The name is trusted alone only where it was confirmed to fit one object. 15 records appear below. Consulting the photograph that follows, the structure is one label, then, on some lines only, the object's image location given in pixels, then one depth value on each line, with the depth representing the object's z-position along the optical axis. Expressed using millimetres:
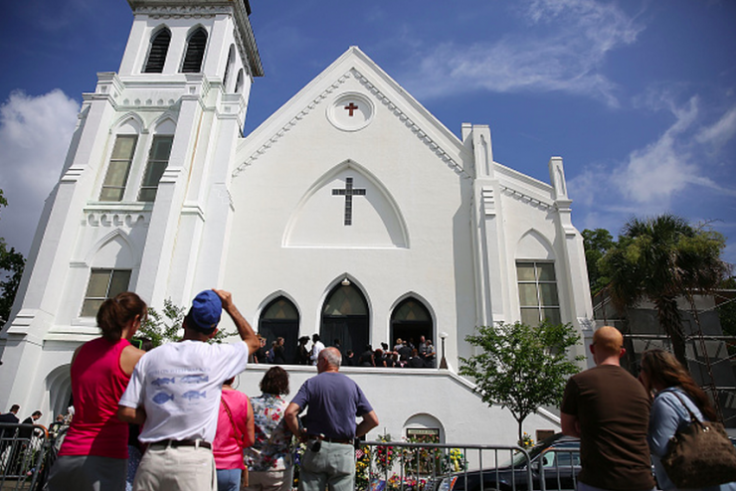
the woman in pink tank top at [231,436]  3447
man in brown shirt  3139
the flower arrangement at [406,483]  7844
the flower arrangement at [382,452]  8283
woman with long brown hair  3361
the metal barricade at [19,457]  6016
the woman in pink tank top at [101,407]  2830
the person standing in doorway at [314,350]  13414
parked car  6582
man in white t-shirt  2688
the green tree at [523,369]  11000
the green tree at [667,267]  14969
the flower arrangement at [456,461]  8170
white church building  15383
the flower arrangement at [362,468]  8836
